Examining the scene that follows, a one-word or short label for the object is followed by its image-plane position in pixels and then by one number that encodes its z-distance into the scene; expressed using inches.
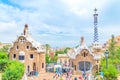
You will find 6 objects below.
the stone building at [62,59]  1732.8
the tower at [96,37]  1288.8
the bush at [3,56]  1184.1
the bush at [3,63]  1018.3
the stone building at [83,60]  1070.5
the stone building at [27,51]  1128.3
